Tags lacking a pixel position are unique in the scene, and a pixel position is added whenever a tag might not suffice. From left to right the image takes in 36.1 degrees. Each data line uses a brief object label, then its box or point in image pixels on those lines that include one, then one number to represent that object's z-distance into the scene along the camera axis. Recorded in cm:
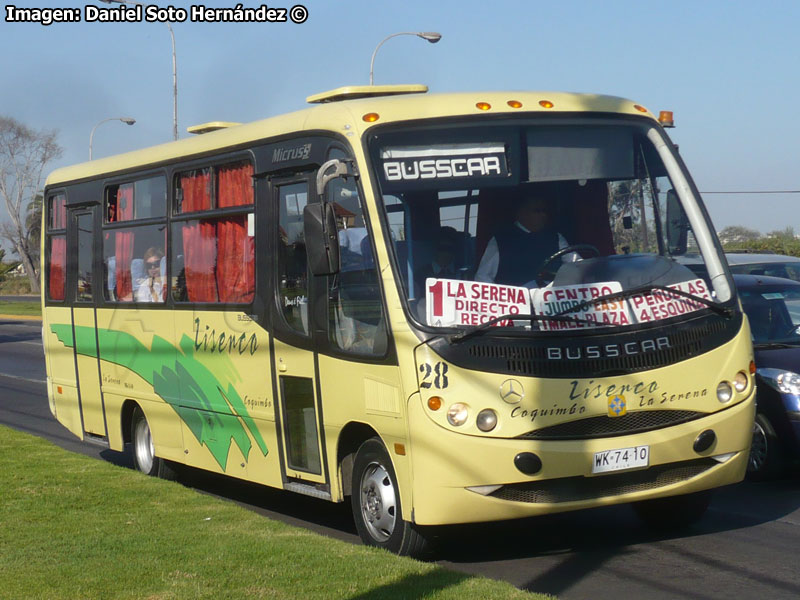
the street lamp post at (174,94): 3048
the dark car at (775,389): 971
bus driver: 736
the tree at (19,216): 9419
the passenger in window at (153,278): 1086
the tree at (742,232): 5470
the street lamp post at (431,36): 2969
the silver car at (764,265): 1199
